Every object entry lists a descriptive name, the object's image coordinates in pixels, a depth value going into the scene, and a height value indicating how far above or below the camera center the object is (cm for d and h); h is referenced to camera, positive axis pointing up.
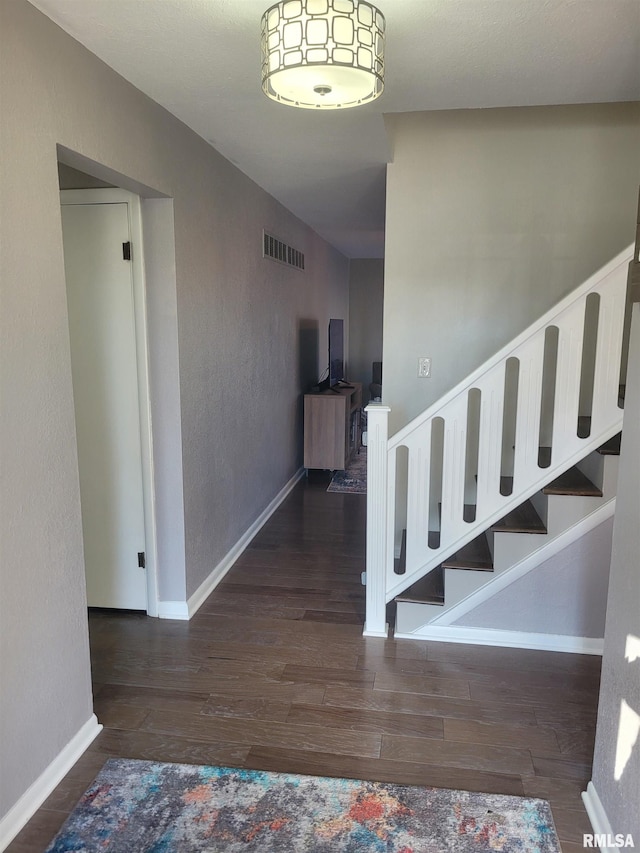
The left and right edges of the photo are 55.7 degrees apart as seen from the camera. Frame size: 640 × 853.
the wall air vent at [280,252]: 430 +65
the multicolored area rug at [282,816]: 172 -143
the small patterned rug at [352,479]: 545 -135
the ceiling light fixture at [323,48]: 148 +70
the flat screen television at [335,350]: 606 -15
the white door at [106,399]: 276 -30
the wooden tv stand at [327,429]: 559 -87
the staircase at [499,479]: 254 -65
